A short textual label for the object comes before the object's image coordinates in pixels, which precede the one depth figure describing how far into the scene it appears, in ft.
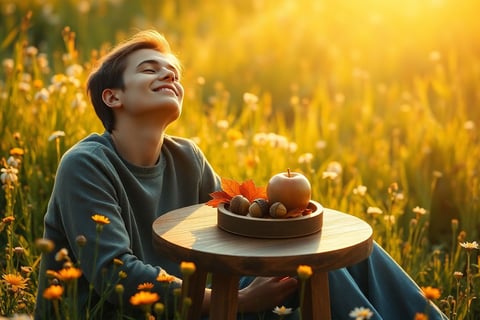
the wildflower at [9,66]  13.70
